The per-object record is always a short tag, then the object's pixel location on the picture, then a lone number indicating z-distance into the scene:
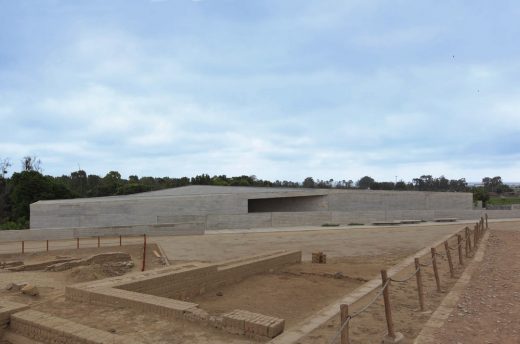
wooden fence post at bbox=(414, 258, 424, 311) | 7.64
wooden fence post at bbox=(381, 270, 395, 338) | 5.84
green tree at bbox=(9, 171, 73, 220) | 40.59
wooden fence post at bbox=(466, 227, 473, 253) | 15.54
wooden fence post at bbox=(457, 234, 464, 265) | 12.85
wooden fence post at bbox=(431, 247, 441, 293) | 9.04
